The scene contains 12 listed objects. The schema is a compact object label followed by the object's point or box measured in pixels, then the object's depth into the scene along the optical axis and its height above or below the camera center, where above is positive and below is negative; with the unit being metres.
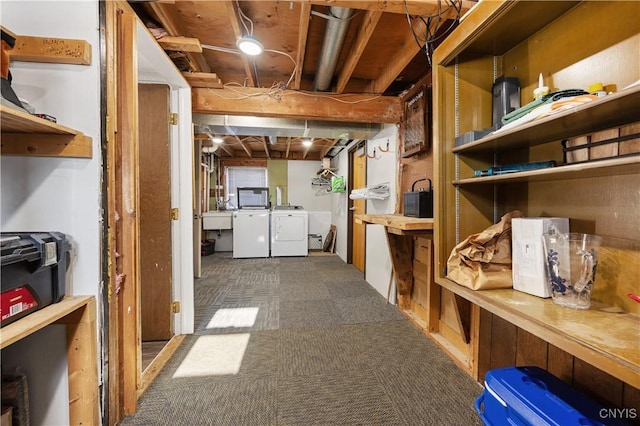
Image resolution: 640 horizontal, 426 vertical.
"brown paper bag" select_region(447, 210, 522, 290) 1.07 -0.21
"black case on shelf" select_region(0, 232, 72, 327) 0.77 -0.22
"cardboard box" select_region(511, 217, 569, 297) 0.94 -0.17
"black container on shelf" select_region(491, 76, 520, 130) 1.17 +0.51
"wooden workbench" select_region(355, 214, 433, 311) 2.31 -0.51
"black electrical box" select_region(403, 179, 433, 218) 1.83 +0.03
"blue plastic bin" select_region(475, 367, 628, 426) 0.82 -0.68
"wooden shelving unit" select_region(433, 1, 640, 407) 0.75 +0.12
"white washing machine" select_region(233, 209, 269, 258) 4.87 -0.50
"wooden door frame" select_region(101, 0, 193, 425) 1.14 -0.04
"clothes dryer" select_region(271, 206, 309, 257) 4.98 -0.50
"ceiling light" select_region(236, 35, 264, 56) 1.60 +1.05
